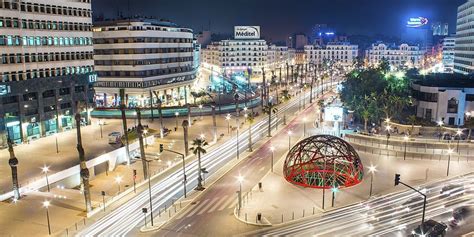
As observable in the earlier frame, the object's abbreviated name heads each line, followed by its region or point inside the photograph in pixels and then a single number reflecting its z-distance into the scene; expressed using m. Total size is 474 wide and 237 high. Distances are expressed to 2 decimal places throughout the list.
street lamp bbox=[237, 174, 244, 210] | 60.54
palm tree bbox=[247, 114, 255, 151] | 96.28
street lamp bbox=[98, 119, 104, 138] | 87.66
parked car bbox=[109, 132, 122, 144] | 79.56
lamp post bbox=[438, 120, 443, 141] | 86.03
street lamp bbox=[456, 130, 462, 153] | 77.55
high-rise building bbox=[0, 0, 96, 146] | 78.62
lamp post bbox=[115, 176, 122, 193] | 65.11
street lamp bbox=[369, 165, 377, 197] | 62.62
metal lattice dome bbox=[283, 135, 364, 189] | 60.75
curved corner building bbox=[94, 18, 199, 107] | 128.00
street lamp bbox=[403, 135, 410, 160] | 75.94
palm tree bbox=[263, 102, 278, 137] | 95.11
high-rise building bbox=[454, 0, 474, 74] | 162.62
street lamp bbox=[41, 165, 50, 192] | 59.47
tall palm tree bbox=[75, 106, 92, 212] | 52.03
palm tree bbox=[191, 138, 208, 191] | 60.88
